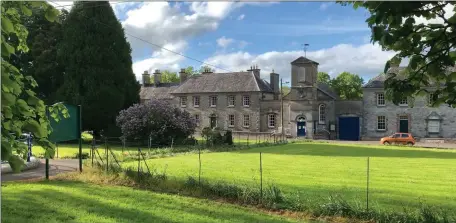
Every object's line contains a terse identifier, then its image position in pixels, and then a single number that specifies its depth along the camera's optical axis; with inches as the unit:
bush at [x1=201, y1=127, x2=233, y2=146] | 1262.3
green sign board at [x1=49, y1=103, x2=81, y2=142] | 522.9
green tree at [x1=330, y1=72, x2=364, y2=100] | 3021.7
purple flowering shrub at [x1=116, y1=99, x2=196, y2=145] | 1302.9
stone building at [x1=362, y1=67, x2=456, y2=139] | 1717.5
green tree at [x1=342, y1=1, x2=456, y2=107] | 144.3
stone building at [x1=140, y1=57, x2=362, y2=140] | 1866.4
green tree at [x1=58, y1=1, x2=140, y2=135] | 1544.0
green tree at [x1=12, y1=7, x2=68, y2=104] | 1593.4
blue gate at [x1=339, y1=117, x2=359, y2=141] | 1851.6
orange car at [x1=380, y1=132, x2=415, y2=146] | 1509.6
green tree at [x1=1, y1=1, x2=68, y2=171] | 137.4
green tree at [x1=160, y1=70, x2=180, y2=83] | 3516.2
